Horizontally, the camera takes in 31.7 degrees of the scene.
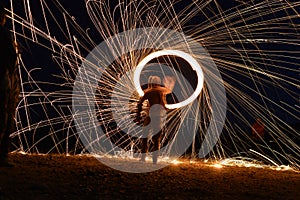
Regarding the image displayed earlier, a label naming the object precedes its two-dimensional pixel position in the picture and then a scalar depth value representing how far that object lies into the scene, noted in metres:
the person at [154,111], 10.62
